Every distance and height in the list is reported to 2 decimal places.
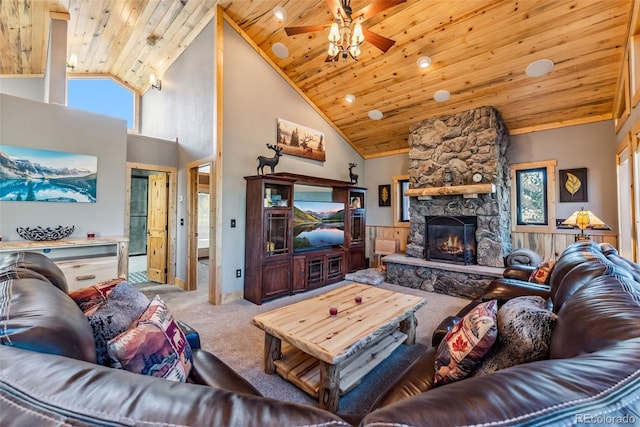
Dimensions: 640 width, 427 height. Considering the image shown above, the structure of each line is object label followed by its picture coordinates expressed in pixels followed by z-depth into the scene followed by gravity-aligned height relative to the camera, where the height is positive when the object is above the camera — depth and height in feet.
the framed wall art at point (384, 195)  20.21 +1.86
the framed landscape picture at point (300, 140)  15.56 +4.93
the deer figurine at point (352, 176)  19.40 +3.17
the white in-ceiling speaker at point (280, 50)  13.85 +9.01
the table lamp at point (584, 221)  10.56 -0.11
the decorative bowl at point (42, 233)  10.39 -0.50
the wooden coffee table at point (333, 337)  5.63 -2.70
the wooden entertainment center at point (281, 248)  12.76 -1.48
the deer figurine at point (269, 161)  13.46 +3.02
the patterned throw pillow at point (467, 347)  3.91 -1.97
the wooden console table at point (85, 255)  9.91 -1.51
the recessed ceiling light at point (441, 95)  13.88 +6.57
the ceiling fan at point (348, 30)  7.84 +6.05
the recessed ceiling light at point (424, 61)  12.18 +7.30
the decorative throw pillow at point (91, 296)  4.69 -1.41
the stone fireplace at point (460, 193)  13.84 +1.43
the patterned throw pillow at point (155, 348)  3.39 -1.77
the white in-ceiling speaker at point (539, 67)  11.18 +6.51
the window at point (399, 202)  19.61 +1.26
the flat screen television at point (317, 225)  14.62 -0.34
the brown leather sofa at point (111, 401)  1.47 -1.07
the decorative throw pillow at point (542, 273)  8.16 -1.74
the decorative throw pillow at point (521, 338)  3.64 -1.70
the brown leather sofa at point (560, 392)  1.55 -1.14
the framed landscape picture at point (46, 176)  10.38 +1.87
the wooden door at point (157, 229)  16.01 -0.60
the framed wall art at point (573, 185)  13.32 +1.70
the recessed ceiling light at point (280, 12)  11.55 +9.10
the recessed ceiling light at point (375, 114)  16.52 +6.62
